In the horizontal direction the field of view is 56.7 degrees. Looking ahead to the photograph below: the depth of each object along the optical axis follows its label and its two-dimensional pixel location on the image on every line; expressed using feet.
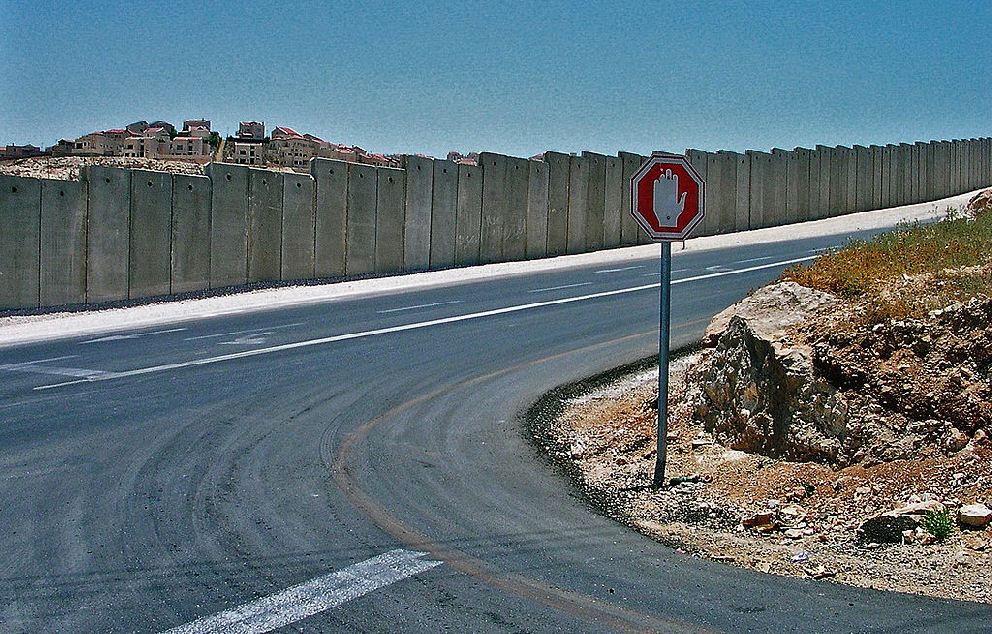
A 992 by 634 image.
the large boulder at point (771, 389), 23.76
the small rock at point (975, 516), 18.92
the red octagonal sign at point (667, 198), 24.00
